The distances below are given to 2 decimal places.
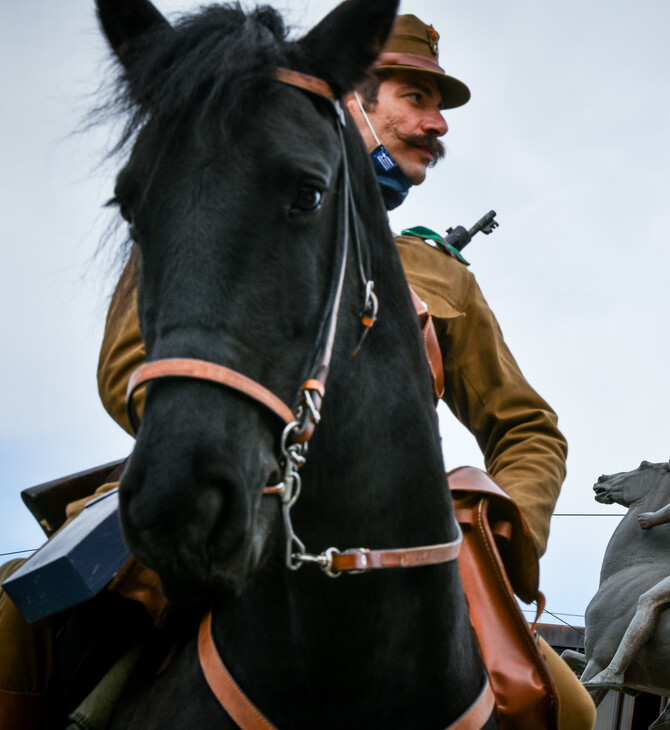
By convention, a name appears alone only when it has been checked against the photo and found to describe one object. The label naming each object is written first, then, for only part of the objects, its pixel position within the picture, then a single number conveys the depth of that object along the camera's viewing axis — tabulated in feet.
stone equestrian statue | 27.09
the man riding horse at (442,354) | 7.35
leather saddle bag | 6.66
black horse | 4.59
